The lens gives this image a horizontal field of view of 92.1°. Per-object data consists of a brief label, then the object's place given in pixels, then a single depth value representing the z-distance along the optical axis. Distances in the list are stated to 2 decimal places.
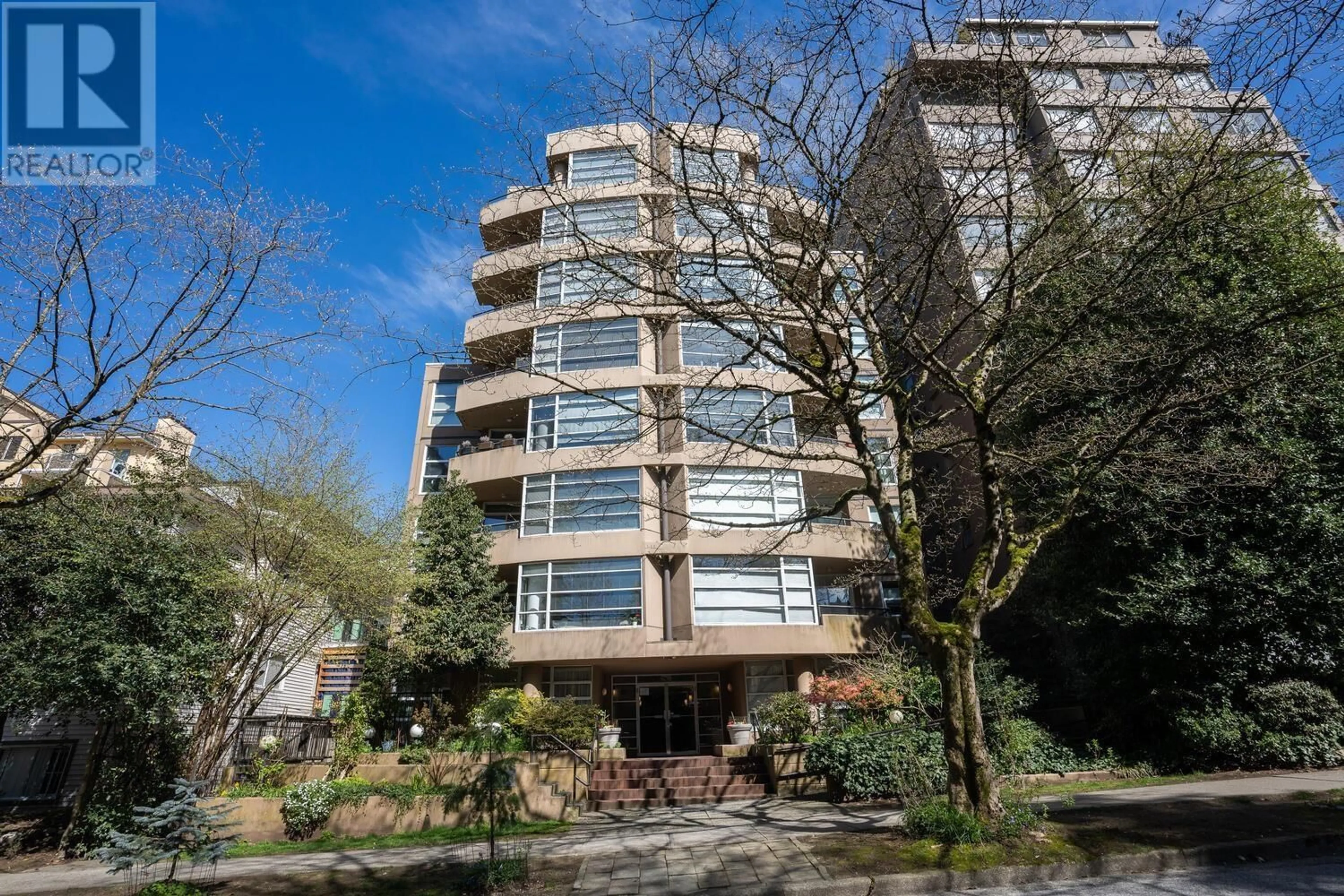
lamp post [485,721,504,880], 6.32
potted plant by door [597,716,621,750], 14.77
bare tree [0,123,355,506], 6.01
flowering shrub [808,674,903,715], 13.48
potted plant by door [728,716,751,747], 14.92
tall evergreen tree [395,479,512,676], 16.48
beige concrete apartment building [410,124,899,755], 17.22
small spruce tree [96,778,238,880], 6.00
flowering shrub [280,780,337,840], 10.75
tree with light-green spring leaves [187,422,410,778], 12.38
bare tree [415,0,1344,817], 6.00
